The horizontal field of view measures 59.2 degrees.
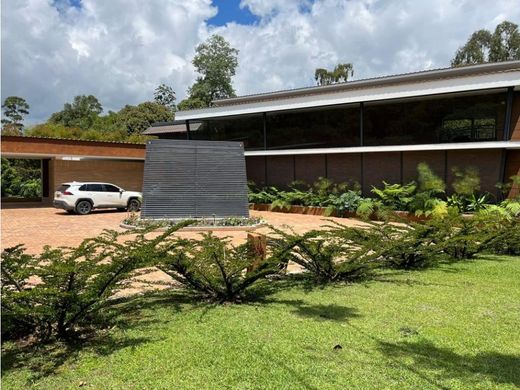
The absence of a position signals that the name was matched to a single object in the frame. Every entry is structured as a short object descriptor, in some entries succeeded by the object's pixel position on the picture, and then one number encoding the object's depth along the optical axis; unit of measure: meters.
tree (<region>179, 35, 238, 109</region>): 58.25
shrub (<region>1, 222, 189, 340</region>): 4.41
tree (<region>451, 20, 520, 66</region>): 45.31
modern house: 18.39
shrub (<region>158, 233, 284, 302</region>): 6.10
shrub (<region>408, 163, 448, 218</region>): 18.02
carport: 23.12
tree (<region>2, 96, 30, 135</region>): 51.97
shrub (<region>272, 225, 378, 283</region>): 7.36
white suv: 21.44
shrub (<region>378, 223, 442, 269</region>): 8.40
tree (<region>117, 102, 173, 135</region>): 49.03
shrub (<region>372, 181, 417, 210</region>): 19.47
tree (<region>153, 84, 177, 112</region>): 62.12
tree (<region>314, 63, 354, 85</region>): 53.88
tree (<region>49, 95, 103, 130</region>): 54.21
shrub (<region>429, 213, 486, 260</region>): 9.05
